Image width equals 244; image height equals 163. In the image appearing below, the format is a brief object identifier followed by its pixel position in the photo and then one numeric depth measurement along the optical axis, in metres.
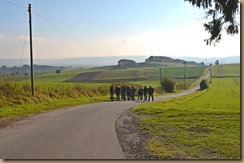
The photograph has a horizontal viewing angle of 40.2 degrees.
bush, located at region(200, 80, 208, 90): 89.31
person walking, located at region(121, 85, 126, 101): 34.81
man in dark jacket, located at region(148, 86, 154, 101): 33.96
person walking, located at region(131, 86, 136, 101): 35.42
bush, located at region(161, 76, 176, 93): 72.52
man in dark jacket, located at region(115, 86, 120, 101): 33.69
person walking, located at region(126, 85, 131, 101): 35.31
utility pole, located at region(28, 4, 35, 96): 26.61
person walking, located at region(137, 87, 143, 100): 35.88
